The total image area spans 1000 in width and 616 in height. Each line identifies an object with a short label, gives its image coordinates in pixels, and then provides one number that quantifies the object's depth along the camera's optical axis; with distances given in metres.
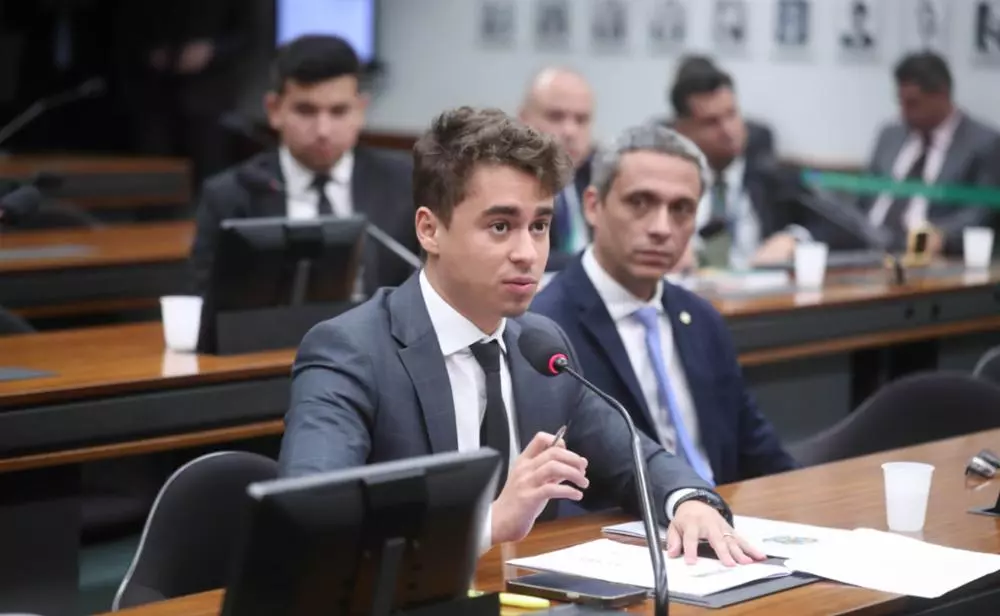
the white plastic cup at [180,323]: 7.43
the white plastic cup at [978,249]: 11.08
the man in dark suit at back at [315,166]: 9.42
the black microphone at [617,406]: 3.87
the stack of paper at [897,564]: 4.35
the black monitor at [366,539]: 3.26
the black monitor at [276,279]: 7.23
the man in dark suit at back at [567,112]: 11.06
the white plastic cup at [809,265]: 9.90
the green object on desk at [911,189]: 13.41
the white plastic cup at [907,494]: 4.92
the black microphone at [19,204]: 6.30
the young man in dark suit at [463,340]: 4.66
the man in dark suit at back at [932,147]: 13.52
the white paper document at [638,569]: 4.27
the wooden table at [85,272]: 9.59
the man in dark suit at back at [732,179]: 11.50
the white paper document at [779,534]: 4.67
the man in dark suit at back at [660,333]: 6.43
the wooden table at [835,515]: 4.17
